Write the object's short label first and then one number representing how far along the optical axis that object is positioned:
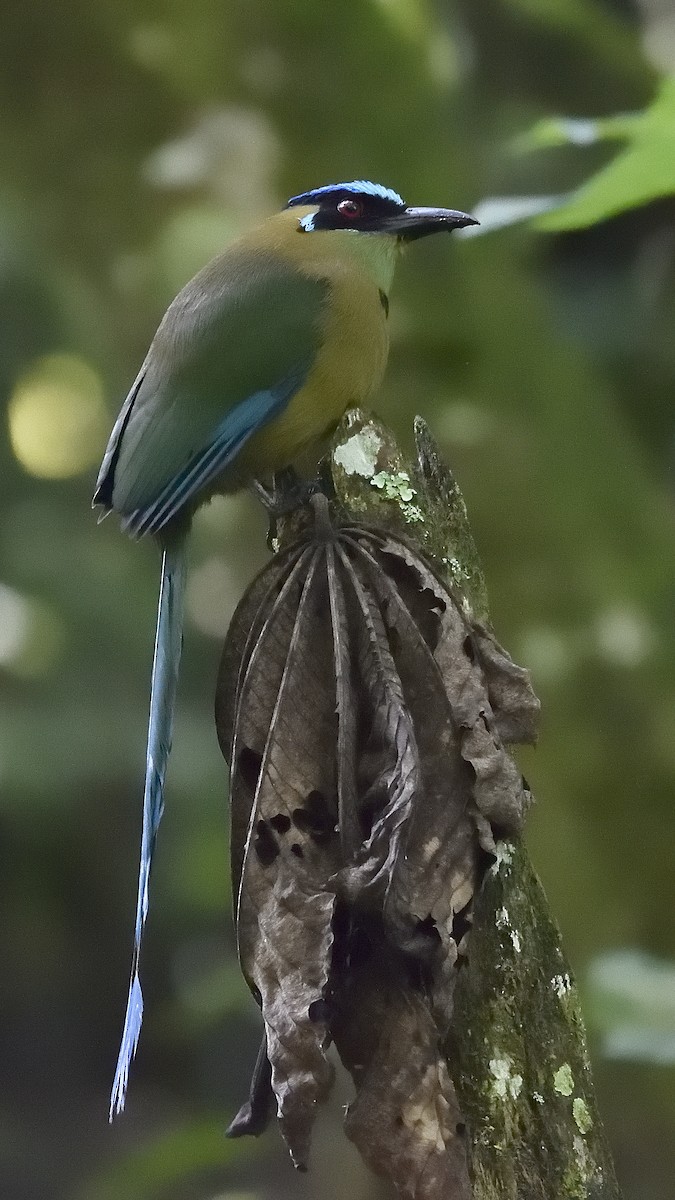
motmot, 6.28
